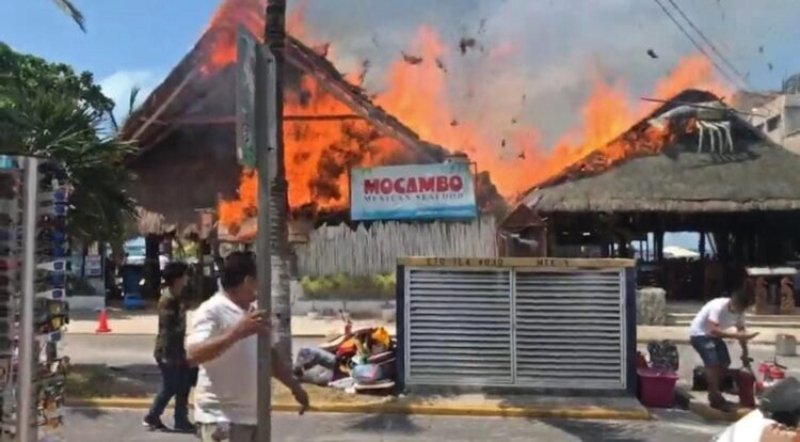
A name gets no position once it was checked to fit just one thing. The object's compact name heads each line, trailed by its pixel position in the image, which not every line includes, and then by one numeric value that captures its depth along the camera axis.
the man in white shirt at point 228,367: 4.14
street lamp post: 3.64
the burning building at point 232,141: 22.95
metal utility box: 10.08
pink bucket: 10.08
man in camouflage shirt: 8.41
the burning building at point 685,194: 20.72
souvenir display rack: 3.81
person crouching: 9.52
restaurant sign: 20.95
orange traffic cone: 17.59
